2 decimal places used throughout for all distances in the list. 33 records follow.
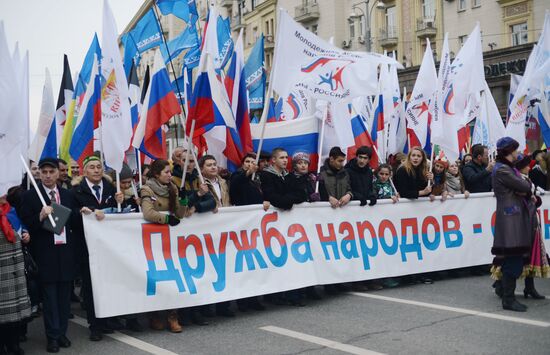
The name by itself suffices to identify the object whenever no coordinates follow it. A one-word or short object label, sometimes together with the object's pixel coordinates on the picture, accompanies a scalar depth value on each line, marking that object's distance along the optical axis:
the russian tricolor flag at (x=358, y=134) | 12.23
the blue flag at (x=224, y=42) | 13.46
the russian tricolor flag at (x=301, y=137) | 11.91
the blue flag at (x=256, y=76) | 14.17
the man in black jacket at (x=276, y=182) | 8.66
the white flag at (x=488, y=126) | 14.06
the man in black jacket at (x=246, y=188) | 8.87
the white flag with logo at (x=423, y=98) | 12.35
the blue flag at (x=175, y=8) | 11.54
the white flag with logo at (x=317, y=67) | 9.27
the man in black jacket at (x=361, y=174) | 9.80
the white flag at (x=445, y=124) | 10.59
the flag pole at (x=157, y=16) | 10.68
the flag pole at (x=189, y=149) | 7.81
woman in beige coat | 7.58
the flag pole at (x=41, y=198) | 6.78
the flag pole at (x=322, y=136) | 10.61
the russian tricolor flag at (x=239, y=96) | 9.98
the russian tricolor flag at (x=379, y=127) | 12.96
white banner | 7.51
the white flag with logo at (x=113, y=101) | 7.95
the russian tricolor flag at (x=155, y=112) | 8.46
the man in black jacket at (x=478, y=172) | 11.31
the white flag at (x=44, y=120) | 11.18
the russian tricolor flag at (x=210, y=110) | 8.27
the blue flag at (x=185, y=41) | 12.73
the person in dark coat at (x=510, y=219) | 8.14
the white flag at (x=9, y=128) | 6.62
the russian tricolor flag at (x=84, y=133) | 10.20
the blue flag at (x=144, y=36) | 11.91
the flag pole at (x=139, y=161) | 9.57
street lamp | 42.56
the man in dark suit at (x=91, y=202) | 7.38
